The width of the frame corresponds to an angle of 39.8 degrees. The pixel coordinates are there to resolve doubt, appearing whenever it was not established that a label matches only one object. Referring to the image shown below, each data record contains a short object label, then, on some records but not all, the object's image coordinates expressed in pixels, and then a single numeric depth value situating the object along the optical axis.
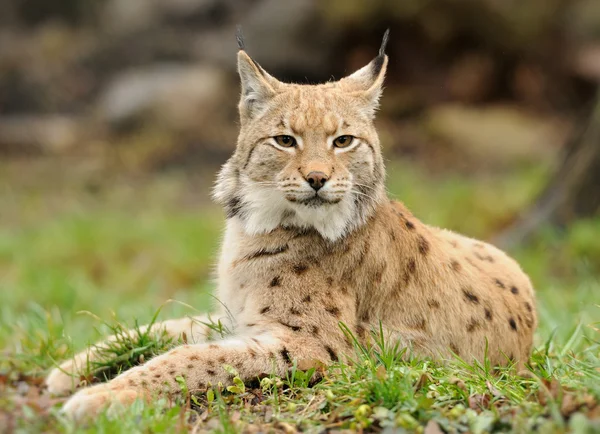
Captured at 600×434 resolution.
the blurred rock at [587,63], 17.17
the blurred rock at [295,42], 17.41
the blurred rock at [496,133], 15.95
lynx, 5.11
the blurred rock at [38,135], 17.86
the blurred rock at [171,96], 17.75
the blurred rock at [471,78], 16.95
